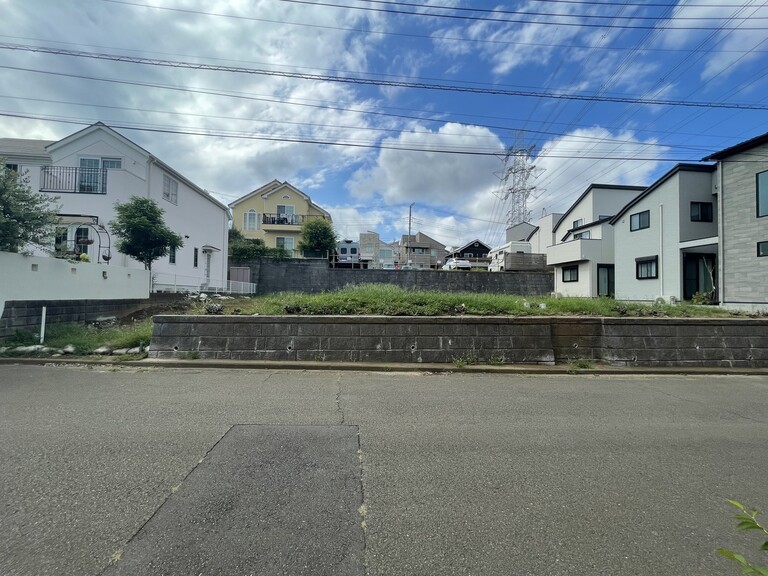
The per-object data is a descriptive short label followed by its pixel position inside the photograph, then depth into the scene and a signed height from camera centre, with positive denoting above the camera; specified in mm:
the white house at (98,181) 17375 +5349
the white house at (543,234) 35938 +6463
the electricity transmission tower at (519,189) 45594 +13780
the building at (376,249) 64625 +8280
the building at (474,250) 59062 +7379
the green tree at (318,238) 33219 +4980
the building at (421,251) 59000 +7581
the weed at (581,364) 7316 -1250
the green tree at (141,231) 15406 +2546
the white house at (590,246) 24781 +3538
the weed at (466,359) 7225 -1163
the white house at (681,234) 18141 +3260
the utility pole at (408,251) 58653 +7266
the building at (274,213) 38312 +8387
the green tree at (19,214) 8195 +1726
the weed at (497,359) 7327 -1165
